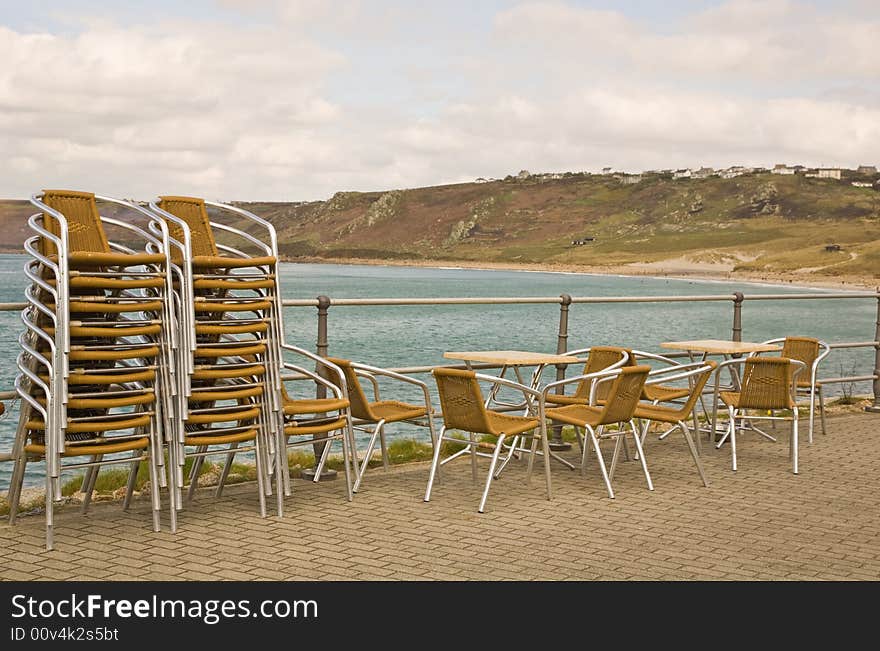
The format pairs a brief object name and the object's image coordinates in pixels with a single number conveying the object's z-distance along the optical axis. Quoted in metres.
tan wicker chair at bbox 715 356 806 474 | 8.48
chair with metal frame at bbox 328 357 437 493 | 7.43
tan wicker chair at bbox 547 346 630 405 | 8.46
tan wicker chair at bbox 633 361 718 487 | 7.67
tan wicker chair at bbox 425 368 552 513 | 6.87
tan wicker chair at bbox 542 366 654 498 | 7.20
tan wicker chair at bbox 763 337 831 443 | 9.98
